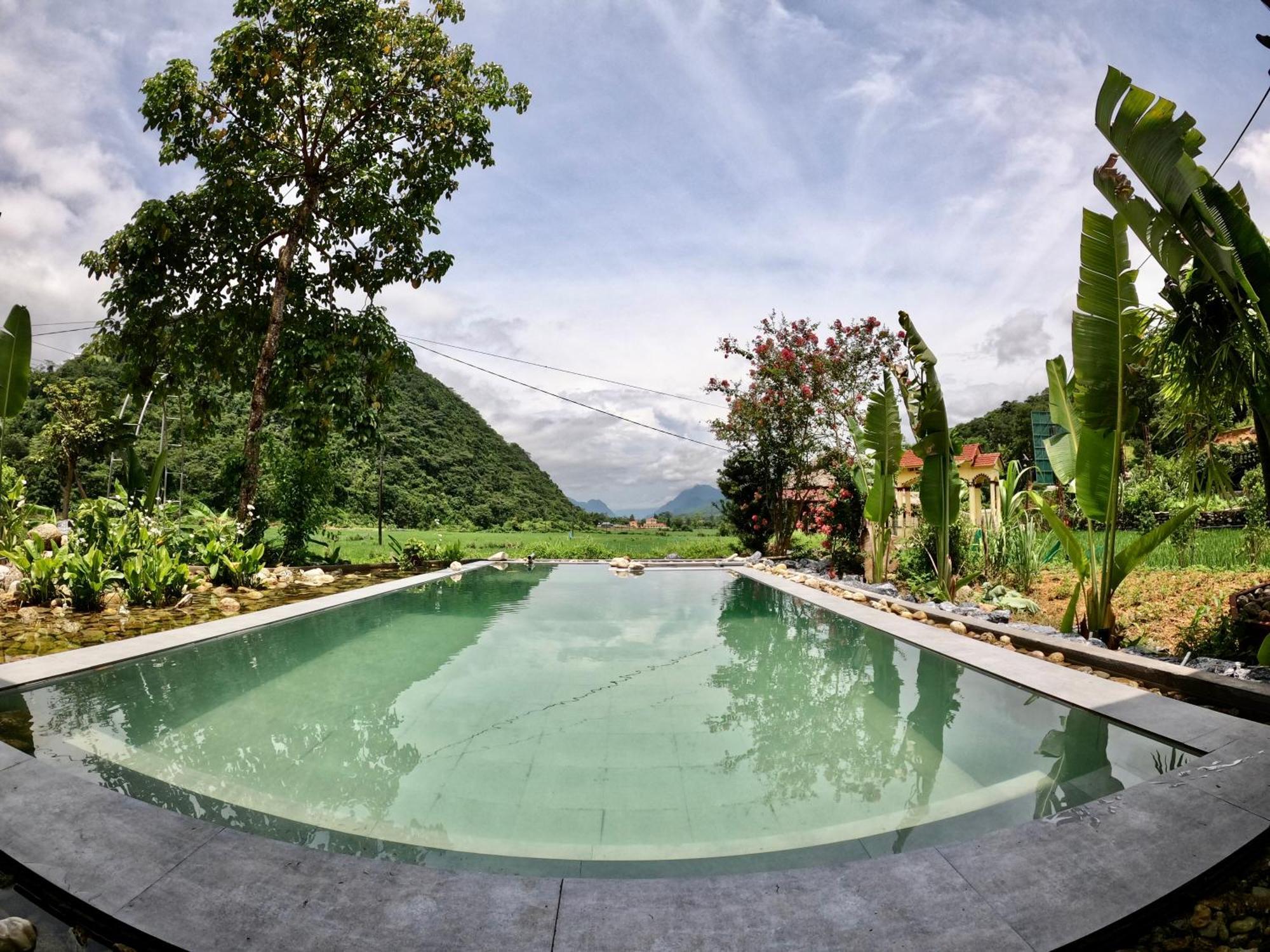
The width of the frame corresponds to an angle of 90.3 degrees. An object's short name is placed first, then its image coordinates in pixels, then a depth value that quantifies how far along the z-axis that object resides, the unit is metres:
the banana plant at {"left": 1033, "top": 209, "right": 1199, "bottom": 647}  4.89
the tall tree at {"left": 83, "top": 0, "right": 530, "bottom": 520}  10.75
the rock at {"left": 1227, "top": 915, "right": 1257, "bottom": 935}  1.80
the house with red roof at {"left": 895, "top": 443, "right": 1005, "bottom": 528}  9.56
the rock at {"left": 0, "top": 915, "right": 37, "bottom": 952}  1.63
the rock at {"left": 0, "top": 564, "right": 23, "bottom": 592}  6.88
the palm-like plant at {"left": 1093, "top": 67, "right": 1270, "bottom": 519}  3.93
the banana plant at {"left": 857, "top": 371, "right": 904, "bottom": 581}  9.07
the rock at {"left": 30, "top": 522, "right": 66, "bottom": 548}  7.85
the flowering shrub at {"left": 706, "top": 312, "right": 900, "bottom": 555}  13.45
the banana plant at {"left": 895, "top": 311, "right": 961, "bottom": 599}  7.55
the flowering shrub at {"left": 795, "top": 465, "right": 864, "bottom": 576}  11.99
